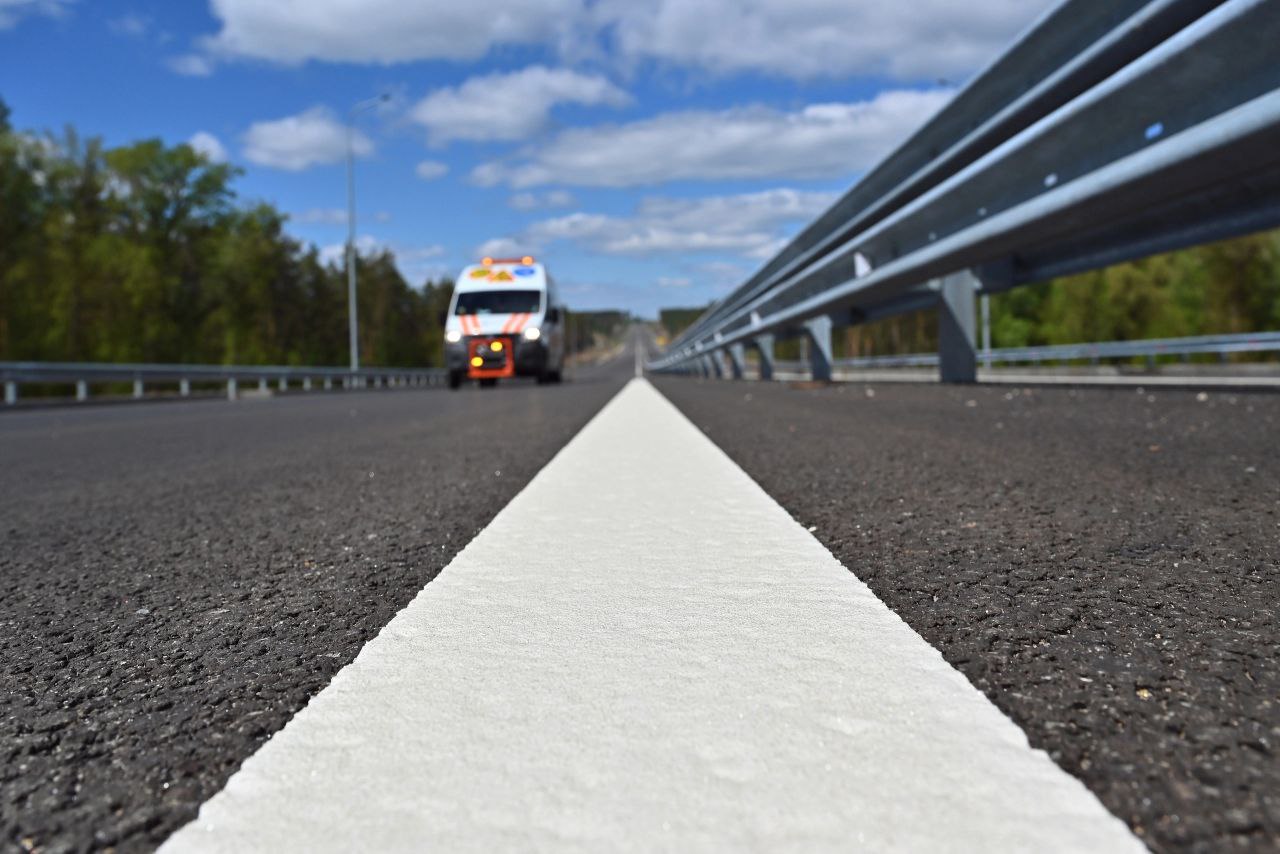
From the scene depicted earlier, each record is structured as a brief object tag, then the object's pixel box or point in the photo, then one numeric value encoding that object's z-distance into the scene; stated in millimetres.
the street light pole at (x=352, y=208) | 37062
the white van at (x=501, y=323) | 22672
